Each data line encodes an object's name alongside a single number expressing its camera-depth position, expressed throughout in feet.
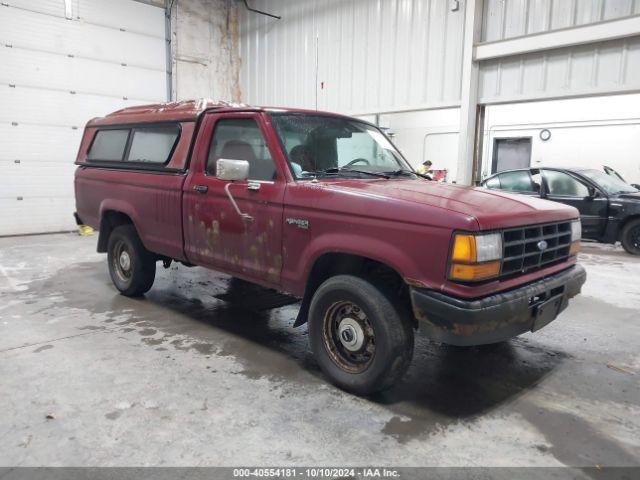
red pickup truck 8.50
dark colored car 26.50
